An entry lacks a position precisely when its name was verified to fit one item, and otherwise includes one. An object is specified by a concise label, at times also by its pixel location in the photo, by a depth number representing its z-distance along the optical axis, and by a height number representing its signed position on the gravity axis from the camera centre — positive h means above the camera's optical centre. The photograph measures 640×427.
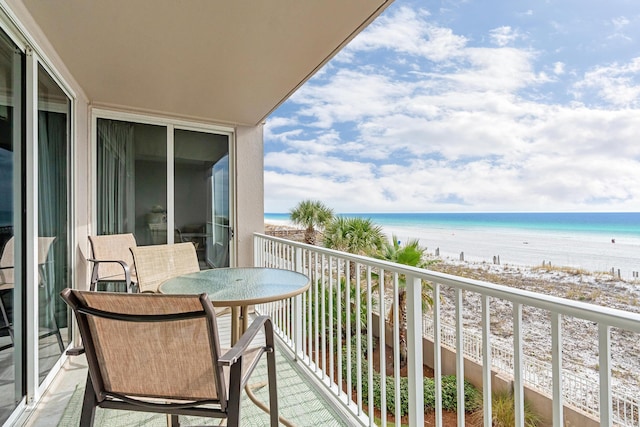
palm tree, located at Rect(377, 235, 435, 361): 6.17 -0.85
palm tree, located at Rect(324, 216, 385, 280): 10.42 -0.71
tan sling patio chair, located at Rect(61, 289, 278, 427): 1.04 -0.46
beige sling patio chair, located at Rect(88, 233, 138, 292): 2.94 -0.38
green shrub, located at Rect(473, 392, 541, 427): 4.42 -2.77
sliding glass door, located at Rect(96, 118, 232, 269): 3.58 +0.34
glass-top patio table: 1.54 -0.38
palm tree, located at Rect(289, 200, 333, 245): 13.91 -0.15
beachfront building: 1.65 +0.48
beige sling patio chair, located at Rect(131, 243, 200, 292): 2.35 -0.36
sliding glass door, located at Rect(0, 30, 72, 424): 1.68 -0.07
